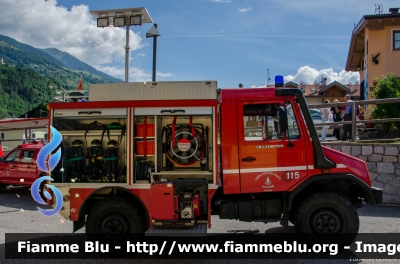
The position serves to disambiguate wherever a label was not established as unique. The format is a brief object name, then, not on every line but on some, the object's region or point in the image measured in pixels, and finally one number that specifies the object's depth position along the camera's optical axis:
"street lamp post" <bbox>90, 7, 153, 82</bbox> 9.94
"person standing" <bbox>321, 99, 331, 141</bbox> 13.13
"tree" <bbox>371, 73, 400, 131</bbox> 12.06
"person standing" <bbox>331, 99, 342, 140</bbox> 13.26
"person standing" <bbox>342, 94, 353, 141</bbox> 12.12
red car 12.71
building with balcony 22.03
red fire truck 6.23
